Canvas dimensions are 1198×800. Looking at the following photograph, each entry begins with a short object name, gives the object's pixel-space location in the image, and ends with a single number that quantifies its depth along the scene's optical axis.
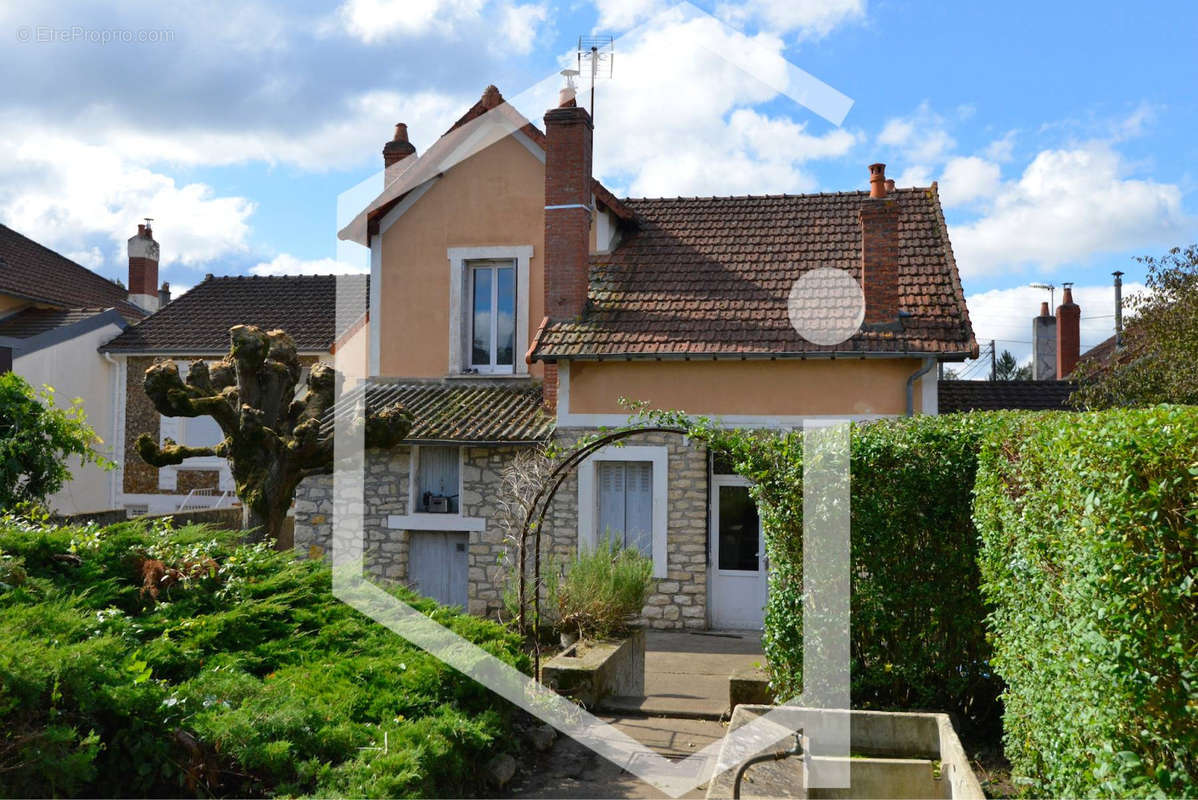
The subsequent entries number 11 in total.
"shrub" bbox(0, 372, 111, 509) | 11.02
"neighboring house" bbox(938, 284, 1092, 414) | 16.11
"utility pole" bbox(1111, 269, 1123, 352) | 30.75
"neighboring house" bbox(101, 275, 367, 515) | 19.30
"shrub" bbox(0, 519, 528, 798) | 4.84
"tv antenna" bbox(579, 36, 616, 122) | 13.86
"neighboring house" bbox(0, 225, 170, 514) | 18.95
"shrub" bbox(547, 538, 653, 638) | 9.11
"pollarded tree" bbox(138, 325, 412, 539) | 9.58
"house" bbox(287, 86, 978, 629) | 12.00
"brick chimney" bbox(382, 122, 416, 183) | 15.20
